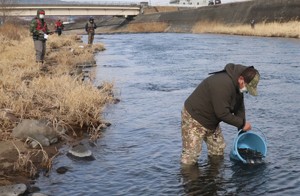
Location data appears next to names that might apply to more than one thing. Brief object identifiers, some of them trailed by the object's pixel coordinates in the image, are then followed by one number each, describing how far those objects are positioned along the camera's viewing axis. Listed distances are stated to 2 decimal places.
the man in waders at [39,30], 15.64
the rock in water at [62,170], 7.01
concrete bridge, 74.88
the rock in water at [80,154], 7.67
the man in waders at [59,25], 41.14
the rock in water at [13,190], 5.71
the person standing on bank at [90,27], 28.99
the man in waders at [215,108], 6.01
